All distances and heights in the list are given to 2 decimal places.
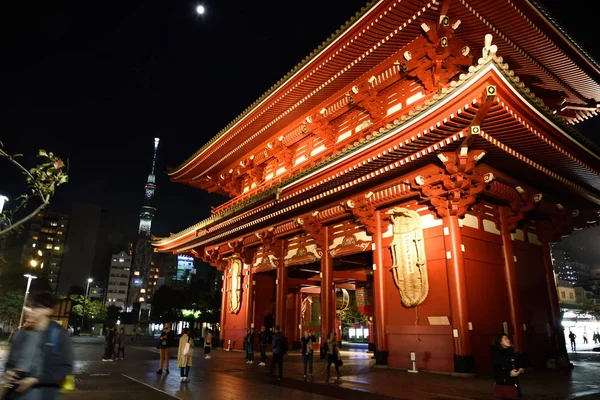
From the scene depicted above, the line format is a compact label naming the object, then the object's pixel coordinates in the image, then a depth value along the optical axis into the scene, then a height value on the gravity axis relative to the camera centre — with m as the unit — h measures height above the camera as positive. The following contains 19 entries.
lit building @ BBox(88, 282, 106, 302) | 112.69 +6.34
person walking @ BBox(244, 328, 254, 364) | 17.75 -1.48
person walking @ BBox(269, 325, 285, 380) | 12.98 -1.12
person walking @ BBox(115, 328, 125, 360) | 20.41 -1.68
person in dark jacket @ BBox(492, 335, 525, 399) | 5.97 -0.79
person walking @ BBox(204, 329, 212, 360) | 20.89 -1.66
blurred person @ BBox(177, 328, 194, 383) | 11.97 -1.30
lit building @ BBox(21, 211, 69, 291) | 108.50 +20.61
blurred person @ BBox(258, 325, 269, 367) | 16.59 -1.37
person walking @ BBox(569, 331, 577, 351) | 29.11 -1.39
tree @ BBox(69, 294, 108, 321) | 71.62 +0.57
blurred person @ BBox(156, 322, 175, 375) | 14.03 -1.05
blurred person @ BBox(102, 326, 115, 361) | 19.75 -1.76
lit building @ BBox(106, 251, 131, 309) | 114.56 +9.55
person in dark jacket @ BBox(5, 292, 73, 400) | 3.92 -0.46
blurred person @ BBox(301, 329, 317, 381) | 12.50 -1.15
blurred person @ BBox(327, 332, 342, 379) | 12.72 -1.17
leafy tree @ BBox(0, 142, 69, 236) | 8.76 +2.99
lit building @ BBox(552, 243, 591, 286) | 155.38 +22.24
